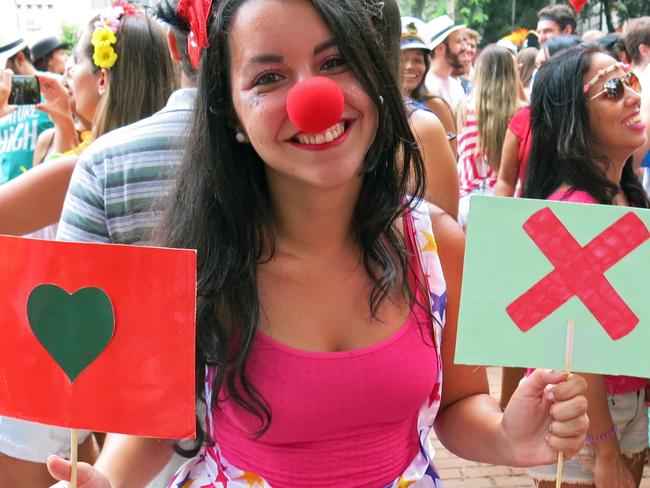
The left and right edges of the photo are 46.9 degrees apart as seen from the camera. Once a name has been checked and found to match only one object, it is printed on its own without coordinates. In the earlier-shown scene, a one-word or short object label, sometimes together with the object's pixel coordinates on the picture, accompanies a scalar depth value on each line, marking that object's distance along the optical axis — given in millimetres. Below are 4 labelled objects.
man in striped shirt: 1938
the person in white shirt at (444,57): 6070
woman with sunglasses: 2051
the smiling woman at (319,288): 1354
